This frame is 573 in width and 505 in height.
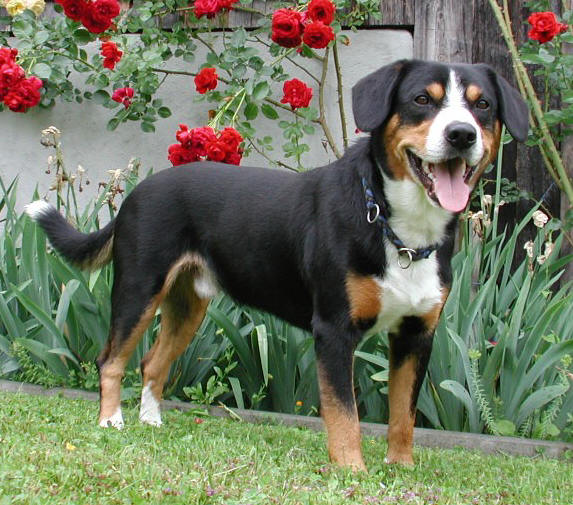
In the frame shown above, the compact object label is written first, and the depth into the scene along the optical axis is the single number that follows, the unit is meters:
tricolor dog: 3.30
